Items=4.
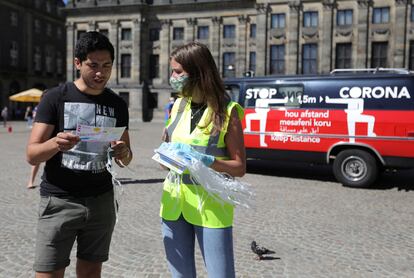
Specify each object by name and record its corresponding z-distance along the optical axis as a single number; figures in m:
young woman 2.60
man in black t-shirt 2.70
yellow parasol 28.50
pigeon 4.98
